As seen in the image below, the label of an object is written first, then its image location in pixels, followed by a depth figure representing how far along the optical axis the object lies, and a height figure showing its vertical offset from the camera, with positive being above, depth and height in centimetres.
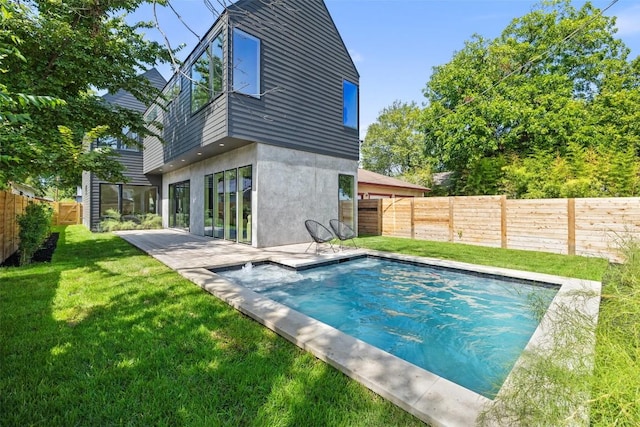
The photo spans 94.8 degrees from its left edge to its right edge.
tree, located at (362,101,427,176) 3199 +805
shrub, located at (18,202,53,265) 620 -41
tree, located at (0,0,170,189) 613 +366
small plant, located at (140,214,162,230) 1516 -35
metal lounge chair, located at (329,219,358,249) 851 -49
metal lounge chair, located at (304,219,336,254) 883 -56
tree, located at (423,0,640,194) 1482 +647
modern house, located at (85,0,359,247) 793 +270
